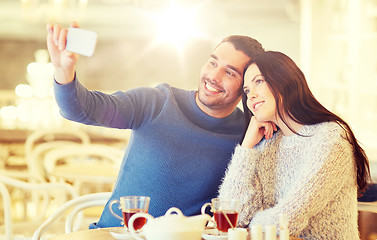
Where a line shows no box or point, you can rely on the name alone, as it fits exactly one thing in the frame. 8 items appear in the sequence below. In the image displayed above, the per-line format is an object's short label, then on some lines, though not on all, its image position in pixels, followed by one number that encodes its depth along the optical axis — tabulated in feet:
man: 8.69
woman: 7.55
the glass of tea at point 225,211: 7.03
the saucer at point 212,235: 7.11
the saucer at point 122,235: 7.17
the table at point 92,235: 7.29
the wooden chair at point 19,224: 10.21
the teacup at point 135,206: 7.02
